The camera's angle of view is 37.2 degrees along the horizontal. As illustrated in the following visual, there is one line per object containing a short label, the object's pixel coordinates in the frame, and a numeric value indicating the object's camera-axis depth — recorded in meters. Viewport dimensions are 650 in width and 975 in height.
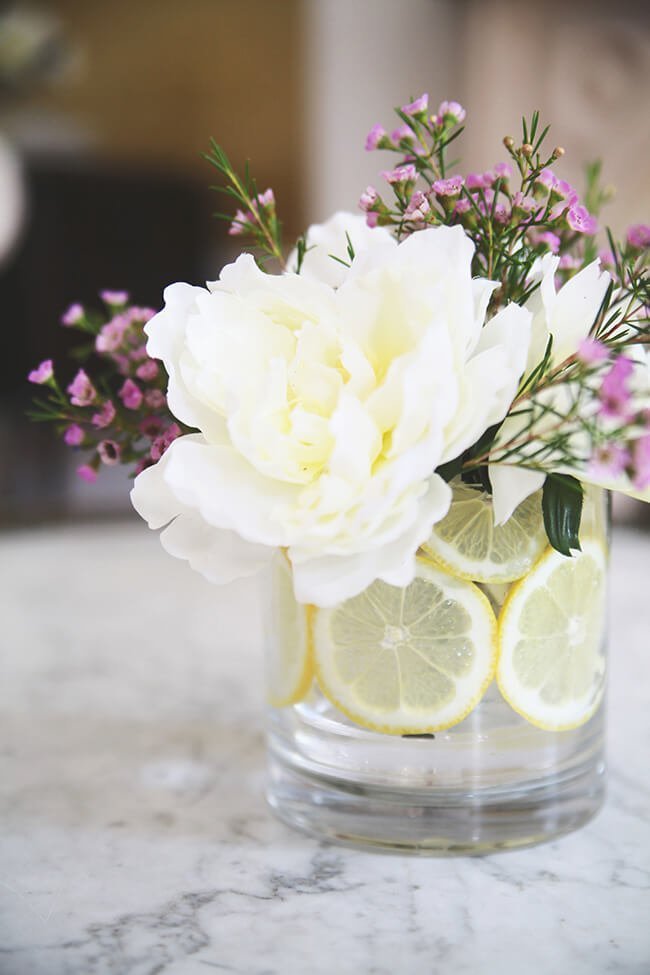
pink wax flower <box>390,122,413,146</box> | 0.49
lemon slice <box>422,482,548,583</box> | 0.47
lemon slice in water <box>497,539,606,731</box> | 0.48
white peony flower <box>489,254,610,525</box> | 0.44
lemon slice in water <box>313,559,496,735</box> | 0.47
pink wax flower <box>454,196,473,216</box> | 0.48
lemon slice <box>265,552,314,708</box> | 0.51
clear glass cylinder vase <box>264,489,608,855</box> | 0.48
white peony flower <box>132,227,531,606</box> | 0.41
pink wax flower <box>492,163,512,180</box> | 0.47
